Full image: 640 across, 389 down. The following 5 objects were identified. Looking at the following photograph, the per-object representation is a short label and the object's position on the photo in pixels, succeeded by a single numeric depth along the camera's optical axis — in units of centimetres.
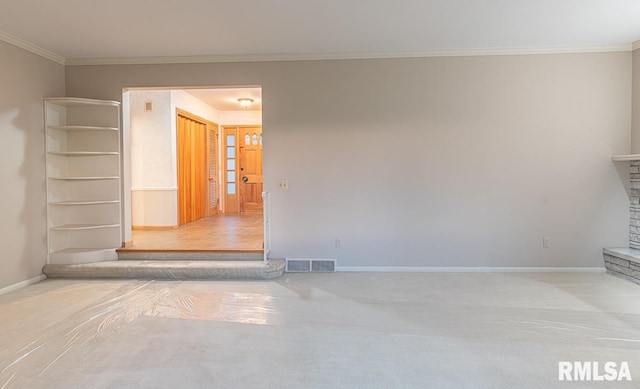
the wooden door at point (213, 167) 859
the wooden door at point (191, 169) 712
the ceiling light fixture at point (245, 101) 758
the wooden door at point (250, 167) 931
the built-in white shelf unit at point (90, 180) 490
